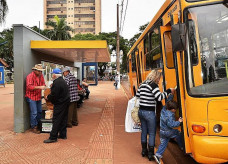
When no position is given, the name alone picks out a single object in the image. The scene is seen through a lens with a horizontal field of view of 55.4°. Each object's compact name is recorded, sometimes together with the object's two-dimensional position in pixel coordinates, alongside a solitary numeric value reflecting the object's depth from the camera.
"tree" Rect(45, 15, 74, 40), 36.62
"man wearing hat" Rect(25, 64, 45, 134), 6.09
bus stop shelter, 6.16
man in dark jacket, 5.32
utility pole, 23.62
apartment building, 83.46
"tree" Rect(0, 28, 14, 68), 44.73
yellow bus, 3.26
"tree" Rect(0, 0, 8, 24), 13.06
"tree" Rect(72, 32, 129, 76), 49.47
